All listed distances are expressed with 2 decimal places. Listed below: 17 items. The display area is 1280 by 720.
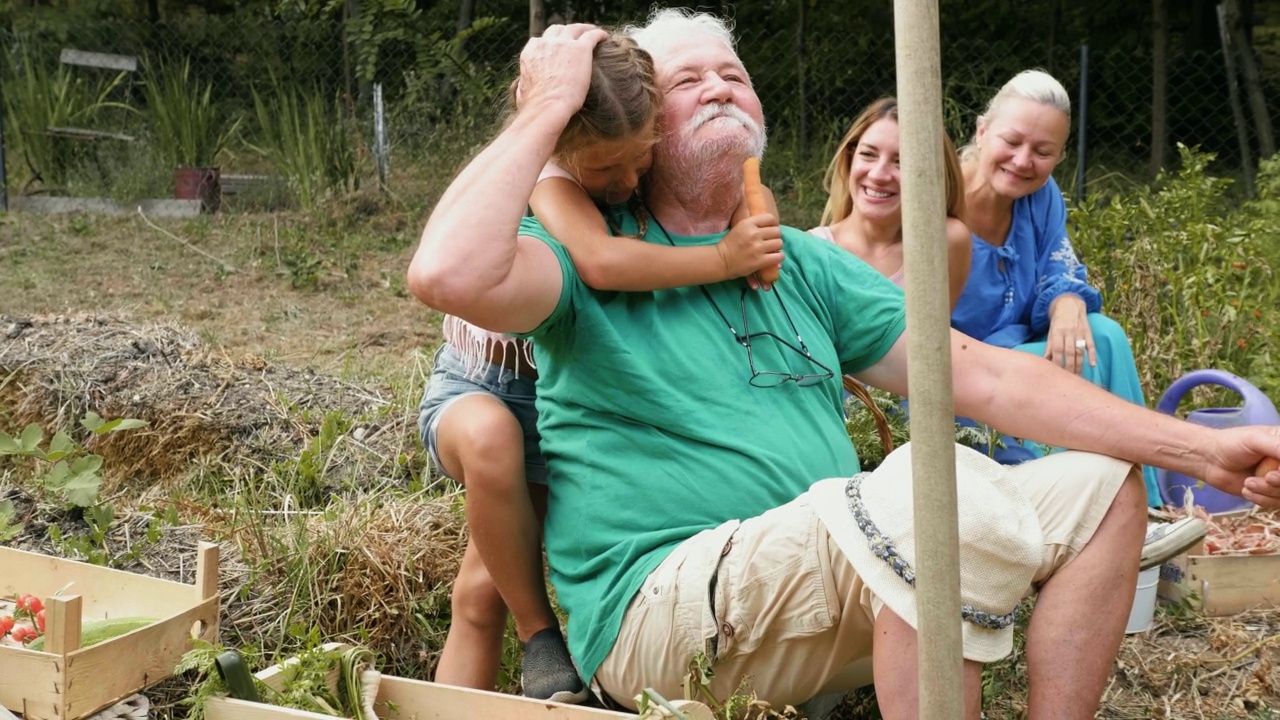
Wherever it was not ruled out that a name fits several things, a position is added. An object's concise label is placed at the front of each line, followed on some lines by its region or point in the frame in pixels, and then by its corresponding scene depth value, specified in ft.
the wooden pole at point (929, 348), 4.00
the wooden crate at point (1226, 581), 10.37
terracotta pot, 30.12
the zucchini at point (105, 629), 7.61
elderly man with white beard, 6.01
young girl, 7.18
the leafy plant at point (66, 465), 10.47
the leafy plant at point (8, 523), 9.98
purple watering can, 12.18
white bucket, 9.77
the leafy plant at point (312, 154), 28.14
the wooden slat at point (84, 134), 31.30
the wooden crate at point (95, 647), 6.87
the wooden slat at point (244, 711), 6.33
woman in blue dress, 12.60
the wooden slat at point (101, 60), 35.01
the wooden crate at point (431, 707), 6.41
